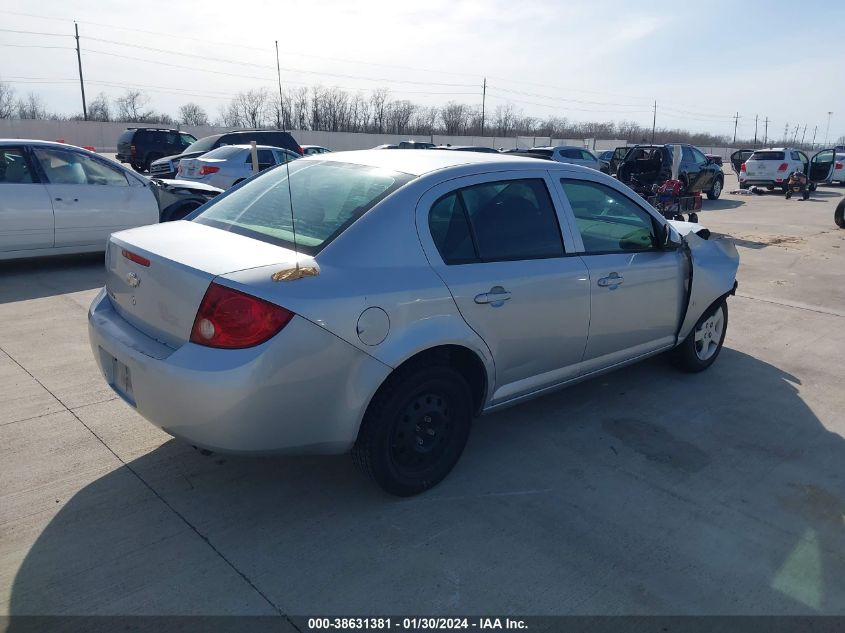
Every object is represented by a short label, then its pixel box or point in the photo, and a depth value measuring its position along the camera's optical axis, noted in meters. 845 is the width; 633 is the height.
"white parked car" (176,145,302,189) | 12.90
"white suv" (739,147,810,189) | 22.16
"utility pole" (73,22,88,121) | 50.19
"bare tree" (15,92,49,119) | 63.72
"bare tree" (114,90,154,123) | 64.52
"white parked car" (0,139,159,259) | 7.29
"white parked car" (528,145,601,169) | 20.15
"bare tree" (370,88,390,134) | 69.19
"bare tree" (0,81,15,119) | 62.28
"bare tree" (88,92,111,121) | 63.91
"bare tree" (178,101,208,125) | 65.56
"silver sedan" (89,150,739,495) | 2.68
